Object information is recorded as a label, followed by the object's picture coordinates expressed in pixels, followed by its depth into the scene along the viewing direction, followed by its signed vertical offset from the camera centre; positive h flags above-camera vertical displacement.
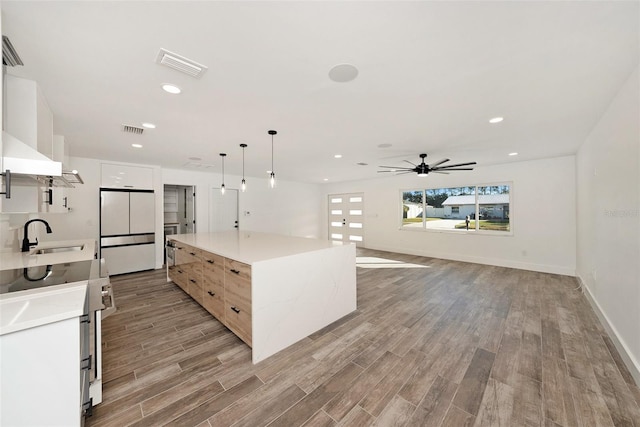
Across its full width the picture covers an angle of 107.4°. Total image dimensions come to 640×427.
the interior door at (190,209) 6.29 +0.13
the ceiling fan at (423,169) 4.56 +0.87
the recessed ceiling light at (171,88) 2.03 +1.11
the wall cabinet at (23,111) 1.77 +0.80
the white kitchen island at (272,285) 2.13 -0.76
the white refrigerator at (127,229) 4.75 -0.33
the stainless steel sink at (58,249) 2.84 -0.46
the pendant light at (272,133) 3.22 +1.13
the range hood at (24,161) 1.39 +0.32
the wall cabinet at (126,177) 4.84 +0.79
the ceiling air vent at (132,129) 3.05 +1.12
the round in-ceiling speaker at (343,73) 1.79 +1.11
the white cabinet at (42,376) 1.01 -0.74
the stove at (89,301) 1.44 -0.57
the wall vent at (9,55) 1.49 +1.08
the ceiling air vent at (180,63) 1.63 +1.10
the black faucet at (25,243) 2.77 -0.35
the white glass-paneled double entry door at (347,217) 8.30 -0.13
